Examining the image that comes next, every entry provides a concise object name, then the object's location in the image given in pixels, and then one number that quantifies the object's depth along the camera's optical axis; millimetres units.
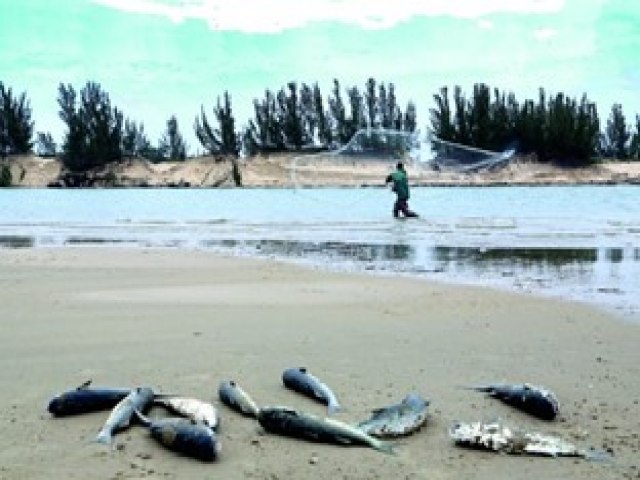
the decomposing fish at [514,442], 4566
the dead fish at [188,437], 4418
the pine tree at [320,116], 117688
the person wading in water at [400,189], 31475
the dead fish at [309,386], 5445
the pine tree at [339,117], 117312
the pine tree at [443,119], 109250
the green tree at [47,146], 125412
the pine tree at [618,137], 114856
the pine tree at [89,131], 118500
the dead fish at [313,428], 4637
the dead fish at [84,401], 5168
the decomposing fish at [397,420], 4824
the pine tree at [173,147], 127188
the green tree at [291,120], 117312
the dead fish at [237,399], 5180
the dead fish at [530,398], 5254
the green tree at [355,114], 117000
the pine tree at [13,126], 121500
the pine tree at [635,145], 113062
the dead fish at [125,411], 4745
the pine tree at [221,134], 117812
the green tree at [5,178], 117875
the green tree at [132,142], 121688
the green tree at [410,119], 120375
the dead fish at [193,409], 4902
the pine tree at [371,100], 119625
